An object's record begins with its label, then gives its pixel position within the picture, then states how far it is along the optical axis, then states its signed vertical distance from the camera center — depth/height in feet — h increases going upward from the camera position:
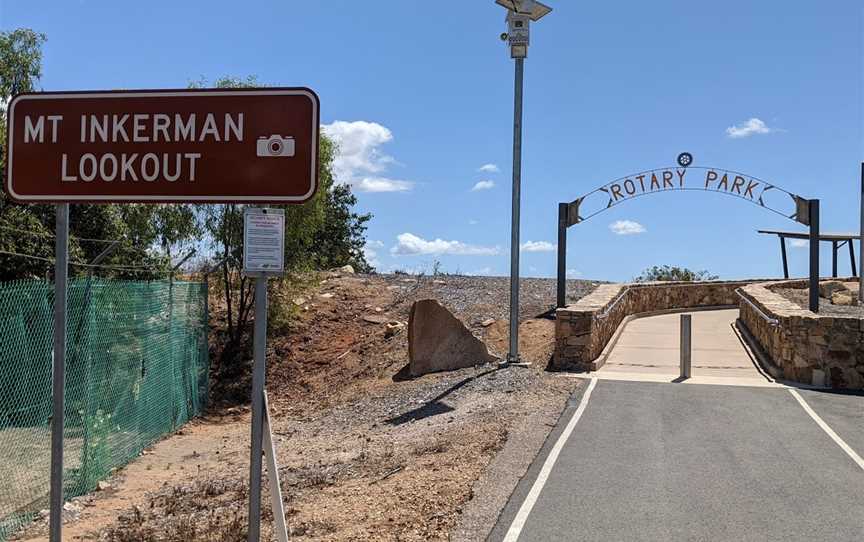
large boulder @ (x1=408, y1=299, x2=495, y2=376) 48.80 -4.02
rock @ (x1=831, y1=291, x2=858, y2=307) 81.07 -1.30
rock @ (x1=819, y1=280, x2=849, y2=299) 92.69 -0.15
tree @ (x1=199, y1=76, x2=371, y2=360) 59.88 +2.97
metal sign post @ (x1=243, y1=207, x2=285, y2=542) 13.64 +0.27
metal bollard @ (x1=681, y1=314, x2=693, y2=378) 46.01 -4.07
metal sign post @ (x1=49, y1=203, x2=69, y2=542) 14.34 -1.88
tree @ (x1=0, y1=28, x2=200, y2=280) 44.75 +3.17
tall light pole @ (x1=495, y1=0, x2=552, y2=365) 47.65 +11.77
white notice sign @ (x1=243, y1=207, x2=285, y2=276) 13.65 +0.64
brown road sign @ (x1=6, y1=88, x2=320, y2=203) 13.99 +2.44
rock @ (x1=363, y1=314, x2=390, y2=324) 67.27 -3.62
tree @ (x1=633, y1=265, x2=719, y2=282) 127.65 +1.68
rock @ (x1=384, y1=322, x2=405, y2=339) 62.75 -4.18
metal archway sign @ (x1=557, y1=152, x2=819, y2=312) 57.47 +5.78
